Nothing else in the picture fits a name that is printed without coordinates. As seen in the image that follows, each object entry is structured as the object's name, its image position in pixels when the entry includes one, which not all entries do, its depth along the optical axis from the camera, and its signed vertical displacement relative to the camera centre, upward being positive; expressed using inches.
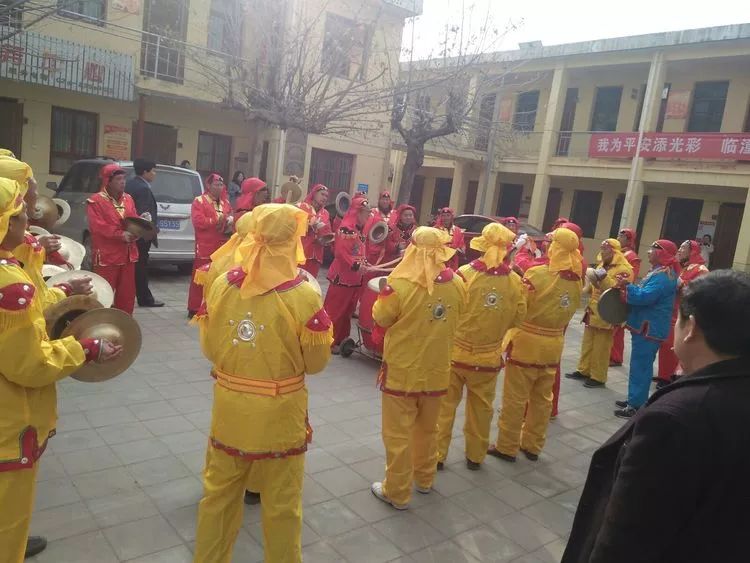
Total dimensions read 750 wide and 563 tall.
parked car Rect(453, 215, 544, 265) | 549.3 -18.1
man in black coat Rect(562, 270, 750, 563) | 58.1 -23.2
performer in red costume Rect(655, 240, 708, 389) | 288.7 -20.0
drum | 260.7 -56.6
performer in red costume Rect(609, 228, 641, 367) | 324.8 -58.9
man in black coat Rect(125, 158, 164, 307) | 295.0 -15.3
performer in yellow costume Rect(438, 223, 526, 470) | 167.9 -36.1
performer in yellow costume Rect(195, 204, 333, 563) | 103.6 -35.6
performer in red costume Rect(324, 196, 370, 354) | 272.1 -36.2
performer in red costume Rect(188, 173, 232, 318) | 294.7 -25.8
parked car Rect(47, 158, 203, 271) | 360.5 -25.3
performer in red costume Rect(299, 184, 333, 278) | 299.0 -20.4
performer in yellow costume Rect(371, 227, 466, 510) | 147.3 -36.6
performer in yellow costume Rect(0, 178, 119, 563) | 86.4 -33.6
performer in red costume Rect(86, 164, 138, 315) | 245.3 -30.8
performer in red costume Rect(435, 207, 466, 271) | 354.0 -14.4
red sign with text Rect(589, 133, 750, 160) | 603.8 +94.9
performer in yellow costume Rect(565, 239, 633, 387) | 279.7 -51.0
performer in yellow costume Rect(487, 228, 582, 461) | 183.3 -41.2
